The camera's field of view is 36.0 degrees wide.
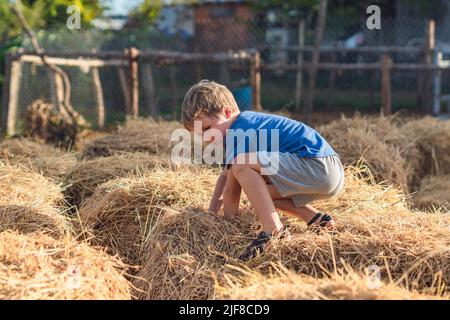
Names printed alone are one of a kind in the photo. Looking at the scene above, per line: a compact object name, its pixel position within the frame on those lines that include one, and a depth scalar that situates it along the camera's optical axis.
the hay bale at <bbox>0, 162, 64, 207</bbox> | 4.04
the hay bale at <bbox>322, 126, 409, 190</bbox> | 5.61
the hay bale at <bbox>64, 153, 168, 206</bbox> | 4.91
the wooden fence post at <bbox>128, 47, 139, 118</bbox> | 8.98
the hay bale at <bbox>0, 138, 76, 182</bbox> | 5.16
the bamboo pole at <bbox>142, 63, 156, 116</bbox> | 11.30
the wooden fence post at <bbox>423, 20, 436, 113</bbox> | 10.91
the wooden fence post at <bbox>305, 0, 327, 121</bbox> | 10.03
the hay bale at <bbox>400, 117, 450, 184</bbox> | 6.60
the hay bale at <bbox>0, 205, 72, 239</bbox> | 3.55
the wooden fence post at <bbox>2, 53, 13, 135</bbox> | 8.99
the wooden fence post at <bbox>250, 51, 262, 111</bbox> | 9.11
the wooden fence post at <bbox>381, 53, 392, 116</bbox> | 9.21
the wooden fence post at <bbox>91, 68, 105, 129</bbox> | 10.26
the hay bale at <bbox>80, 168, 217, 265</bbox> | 3.83
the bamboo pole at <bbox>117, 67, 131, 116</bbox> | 10.62
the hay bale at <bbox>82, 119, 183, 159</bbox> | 6.05
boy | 3.44
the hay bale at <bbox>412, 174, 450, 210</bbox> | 5.32
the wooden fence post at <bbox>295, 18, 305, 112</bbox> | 12.47
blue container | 10.46
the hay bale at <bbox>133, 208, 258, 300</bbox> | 3.11
